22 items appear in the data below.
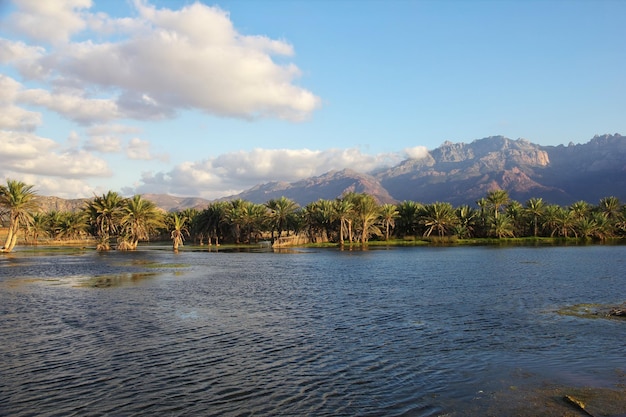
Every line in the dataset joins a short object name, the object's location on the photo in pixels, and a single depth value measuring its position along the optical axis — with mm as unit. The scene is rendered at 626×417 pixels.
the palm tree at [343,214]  98306
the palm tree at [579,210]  109188
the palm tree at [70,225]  117188
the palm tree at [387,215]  105812
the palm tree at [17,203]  67062
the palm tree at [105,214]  83000
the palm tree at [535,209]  108625
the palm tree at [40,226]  113812
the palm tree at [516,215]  110438
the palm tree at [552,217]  106281
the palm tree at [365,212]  100438
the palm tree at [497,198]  106562
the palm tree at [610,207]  112375
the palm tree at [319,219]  101344
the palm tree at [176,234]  87625
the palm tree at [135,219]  84438
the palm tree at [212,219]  108438
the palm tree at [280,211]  102312
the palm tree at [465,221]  106750
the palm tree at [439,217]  102919
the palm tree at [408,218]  110375
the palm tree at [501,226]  104875
